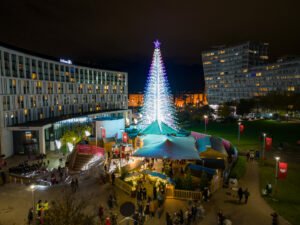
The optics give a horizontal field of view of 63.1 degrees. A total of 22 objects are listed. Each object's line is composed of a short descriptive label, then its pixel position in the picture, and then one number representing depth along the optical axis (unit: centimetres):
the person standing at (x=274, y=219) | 1491
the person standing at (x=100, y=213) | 1590
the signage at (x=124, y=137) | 3309
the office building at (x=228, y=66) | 13900
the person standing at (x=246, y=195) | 1823
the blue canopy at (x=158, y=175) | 2099
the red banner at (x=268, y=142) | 2980
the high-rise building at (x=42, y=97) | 3697
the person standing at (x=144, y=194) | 1855
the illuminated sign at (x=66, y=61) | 5712
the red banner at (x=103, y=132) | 3512
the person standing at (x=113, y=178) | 2202
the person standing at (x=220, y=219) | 1477
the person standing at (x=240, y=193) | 1825
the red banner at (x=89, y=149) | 3042
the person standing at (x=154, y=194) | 1849
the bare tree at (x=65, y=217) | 959
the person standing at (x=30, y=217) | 1592
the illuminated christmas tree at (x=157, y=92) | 3156
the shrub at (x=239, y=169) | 2392
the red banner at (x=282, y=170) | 1919
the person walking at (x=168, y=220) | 1455
